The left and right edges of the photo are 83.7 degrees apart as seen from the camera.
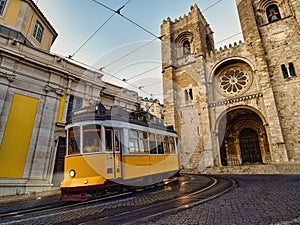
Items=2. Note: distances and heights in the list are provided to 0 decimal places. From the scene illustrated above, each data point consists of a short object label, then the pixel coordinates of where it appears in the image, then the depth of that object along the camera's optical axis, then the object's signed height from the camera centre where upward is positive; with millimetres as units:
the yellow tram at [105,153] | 5441 +251
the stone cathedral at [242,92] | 14336 +6793
